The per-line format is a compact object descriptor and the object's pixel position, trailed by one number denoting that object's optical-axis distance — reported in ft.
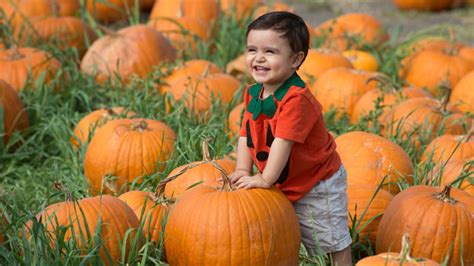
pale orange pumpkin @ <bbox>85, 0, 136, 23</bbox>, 28.88
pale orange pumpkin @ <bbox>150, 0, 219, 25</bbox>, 25.93
